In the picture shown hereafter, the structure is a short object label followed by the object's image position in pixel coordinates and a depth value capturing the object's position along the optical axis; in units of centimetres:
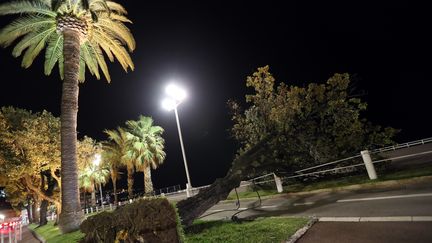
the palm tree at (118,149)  3083
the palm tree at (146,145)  2845
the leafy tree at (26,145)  2239
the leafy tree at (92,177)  3761
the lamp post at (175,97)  1892
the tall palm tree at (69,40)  1356
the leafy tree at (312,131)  1075
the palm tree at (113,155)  3409
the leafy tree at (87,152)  2839
